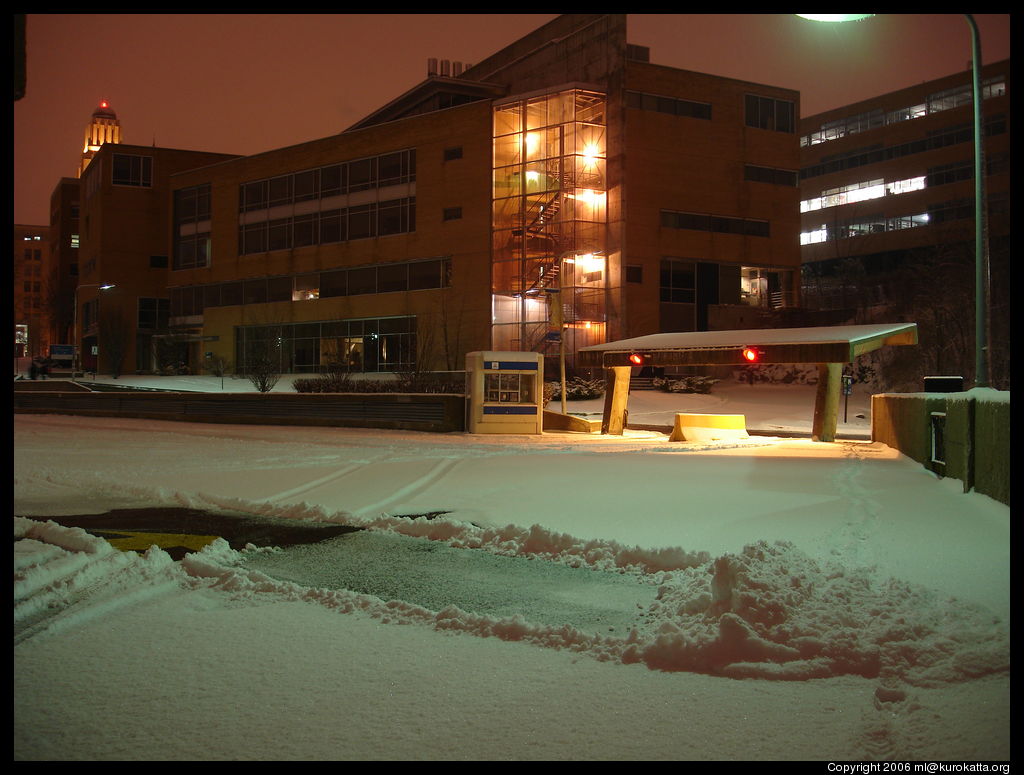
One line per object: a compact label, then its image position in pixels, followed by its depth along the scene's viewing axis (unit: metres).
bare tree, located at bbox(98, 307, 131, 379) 66.00
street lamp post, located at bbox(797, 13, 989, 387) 14.10
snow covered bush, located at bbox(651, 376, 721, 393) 42.16
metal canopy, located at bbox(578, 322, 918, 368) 20.44
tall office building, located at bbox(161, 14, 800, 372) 49.59
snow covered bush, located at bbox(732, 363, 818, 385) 49.22
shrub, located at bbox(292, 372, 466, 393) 32.97
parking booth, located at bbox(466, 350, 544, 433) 24.70
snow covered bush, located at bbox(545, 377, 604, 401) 38.56
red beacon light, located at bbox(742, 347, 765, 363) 21.72
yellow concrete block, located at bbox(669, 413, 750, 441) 22.30
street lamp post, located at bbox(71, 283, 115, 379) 82.24
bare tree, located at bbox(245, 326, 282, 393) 54.17
